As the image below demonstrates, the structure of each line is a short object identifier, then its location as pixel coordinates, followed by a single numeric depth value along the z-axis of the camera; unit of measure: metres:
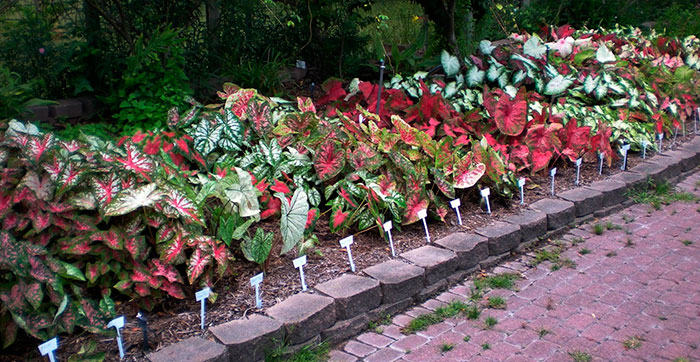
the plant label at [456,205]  3.80
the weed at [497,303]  3.29
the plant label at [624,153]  4.90
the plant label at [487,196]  3.98
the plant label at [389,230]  3.44
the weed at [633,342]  2.94
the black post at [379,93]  4.29
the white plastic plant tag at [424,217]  3.63
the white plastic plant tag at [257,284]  2.84
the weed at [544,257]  3.81
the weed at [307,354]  2.72
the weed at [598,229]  4.20
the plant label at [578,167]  4.54
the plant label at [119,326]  2.48
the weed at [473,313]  3.18
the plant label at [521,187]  4.19
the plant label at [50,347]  2.32
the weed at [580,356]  2.83
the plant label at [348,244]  3.23
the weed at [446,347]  2.92
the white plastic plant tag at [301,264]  3.03
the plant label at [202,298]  2.70
